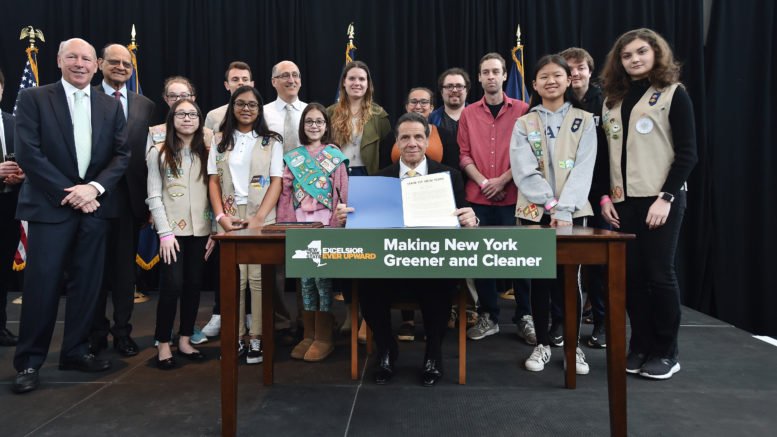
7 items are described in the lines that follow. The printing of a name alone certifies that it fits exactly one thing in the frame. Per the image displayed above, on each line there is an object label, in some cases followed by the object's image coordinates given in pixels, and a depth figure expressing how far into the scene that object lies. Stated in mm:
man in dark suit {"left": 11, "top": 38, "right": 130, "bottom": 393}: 2268
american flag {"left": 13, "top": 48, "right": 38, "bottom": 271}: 4262
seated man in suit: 2316
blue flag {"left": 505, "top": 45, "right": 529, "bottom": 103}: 4383
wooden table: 1606
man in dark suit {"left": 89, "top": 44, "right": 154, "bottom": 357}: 2695
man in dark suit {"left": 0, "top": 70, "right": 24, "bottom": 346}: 2996
